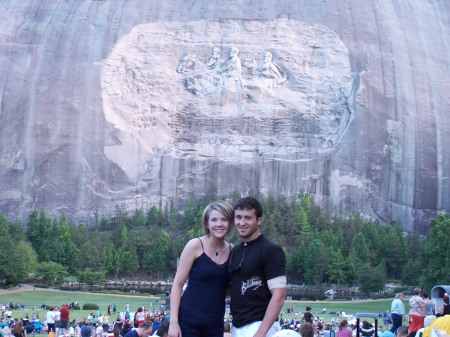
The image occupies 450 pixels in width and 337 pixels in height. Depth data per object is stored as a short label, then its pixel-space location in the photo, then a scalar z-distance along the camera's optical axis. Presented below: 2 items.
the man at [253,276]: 5.51
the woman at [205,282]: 5.64
